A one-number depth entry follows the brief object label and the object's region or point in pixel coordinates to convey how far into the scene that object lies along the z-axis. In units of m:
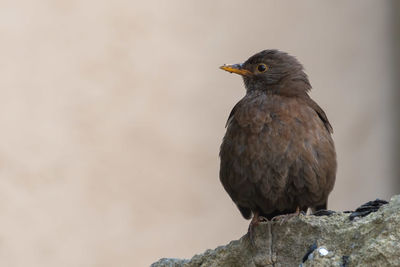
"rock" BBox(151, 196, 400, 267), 5.73
